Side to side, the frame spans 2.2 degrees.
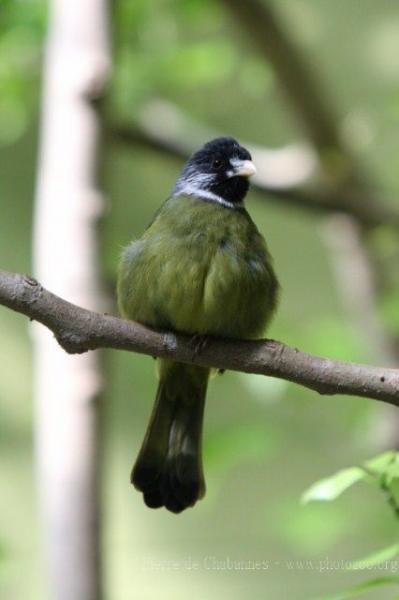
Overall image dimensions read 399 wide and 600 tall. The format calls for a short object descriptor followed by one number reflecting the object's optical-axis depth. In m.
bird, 5.33
